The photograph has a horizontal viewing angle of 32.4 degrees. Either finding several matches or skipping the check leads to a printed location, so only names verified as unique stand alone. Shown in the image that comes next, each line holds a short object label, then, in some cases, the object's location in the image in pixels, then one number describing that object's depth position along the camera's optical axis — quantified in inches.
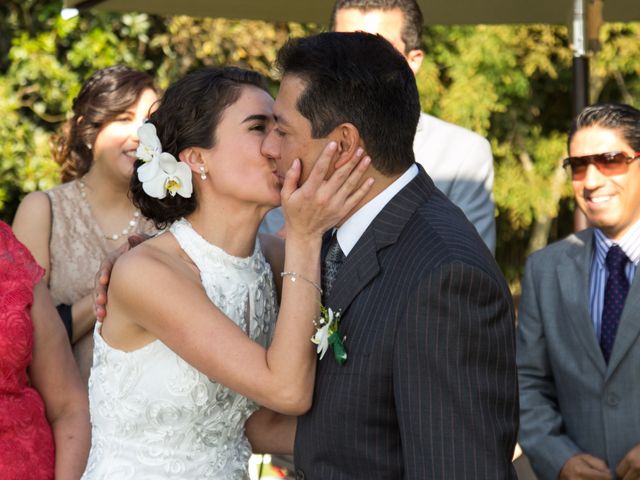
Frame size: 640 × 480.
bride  126.8
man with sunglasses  171.6
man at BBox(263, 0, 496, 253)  197.2
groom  102.7
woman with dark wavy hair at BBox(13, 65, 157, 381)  196.1
